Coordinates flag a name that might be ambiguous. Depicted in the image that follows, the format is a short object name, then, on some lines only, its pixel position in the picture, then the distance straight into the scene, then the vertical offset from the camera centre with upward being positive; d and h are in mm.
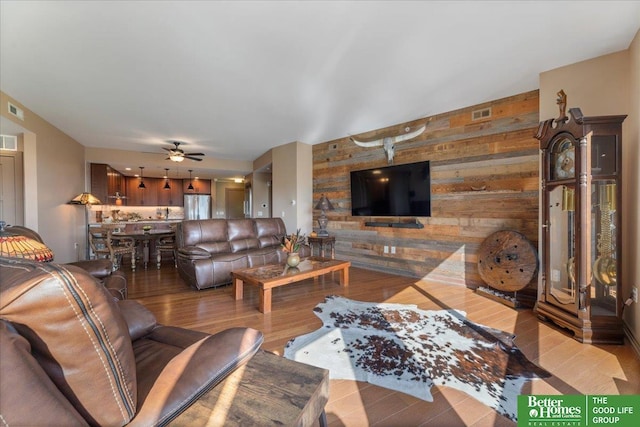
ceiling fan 5500 +1175
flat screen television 4398 +355
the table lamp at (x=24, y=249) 1424 -177
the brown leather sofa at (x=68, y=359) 565 -328
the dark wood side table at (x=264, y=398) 817 -603
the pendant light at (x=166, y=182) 8816 +1031
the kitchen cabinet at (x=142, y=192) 8641 +712
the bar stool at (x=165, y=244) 5418 -610
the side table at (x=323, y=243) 5348 -617
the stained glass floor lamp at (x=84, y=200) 5418 +293
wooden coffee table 2996 -727
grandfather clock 2344 -155
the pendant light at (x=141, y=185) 8432 +879
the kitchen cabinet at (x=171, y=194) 9078 +667
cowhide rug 1779 -1101
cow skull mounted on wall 4504 +1226
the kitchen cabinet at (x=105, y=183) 6566 +787
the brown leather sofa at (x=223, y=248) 3855 -553
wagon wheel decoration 3129 -608
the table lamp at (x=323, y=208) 5570 +80
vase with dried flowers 3475 -479
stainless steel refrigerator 9461 +260
